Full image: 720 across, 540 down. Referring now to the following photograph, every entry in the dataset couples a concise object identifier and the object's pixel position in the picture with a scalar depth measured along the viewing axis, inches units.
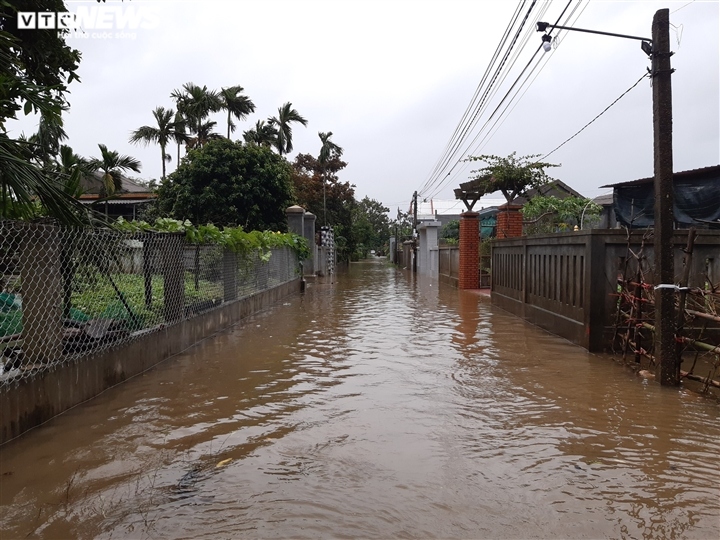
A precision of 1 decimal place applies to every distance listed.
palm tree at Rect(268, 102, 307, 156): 1514.5
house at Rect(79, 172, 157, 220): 1077.1
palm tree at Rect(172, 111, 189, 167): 1322.6
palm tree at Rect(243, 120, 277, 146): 1392.7
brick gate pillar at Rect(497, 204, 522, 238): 669.3
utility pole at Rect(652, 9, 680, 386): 223.8
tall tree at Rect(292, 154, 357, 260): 1636.8
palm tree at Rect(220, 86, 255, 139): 1250.0
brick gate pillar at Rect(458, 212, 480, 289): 744.3
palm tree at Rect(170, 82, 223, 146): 1240.2
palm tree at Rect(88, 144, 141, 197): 665.0
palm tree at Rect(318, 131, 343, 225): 1736.0
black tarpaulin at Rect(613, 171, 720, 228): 485.1
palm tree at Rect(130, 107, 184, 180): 1323.8
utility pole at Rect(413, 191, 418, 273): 1401.3
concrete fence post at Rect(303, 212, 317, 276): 1031.4
